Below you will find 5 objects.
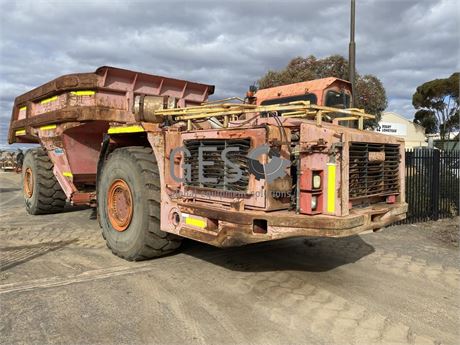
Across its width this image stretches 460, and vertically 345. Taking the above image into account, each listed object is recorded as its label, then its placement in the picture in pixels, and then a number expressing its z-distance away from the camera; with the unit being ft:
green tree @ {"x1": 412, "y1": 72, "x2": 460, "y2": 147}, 130.40
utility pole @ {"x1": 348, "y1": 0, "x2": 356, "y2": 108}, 32.91
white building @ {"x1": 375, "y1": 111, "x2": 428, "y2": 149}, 145.59
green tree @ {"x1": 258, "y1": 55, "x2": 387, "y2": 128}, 61.72
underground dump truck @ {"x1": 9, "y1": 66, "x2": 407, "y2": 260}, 12.59
